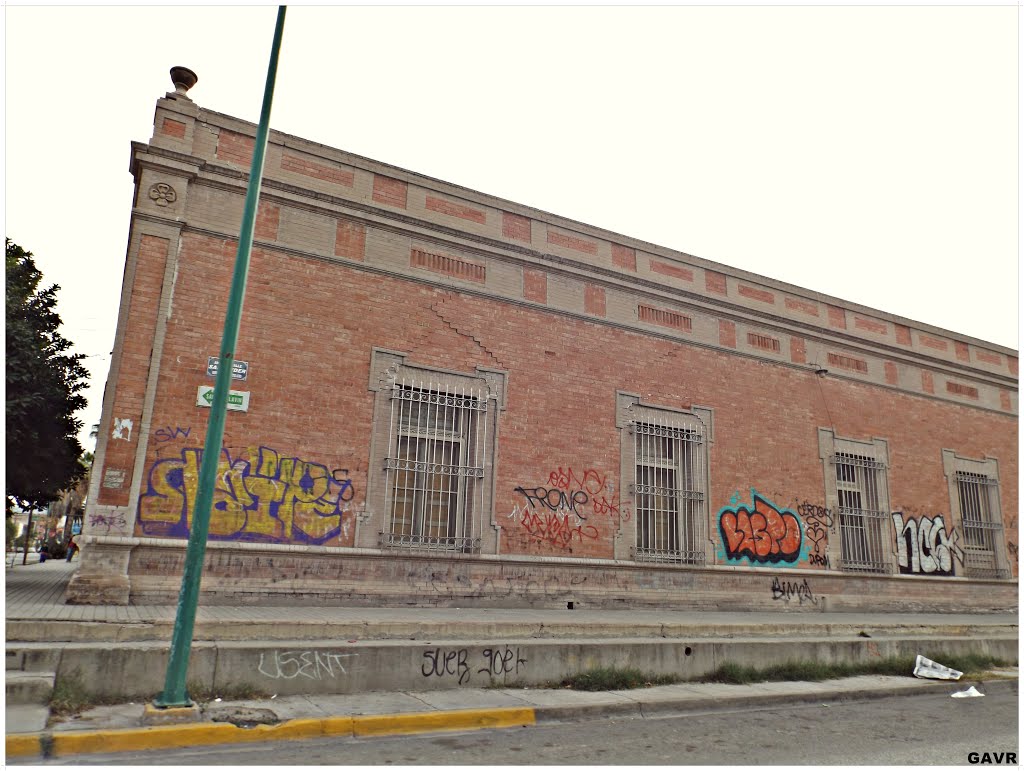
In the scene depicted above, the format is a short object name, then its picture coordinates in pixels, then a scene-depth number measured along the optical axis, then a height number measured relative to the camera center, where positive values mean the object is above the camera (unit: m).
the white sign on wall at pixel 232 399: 10.05 +1.96
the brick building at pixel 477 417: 9.97 +2.28
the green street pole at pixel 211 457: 6.07 +0.72
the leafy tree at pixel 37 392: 11.42 +2.32
